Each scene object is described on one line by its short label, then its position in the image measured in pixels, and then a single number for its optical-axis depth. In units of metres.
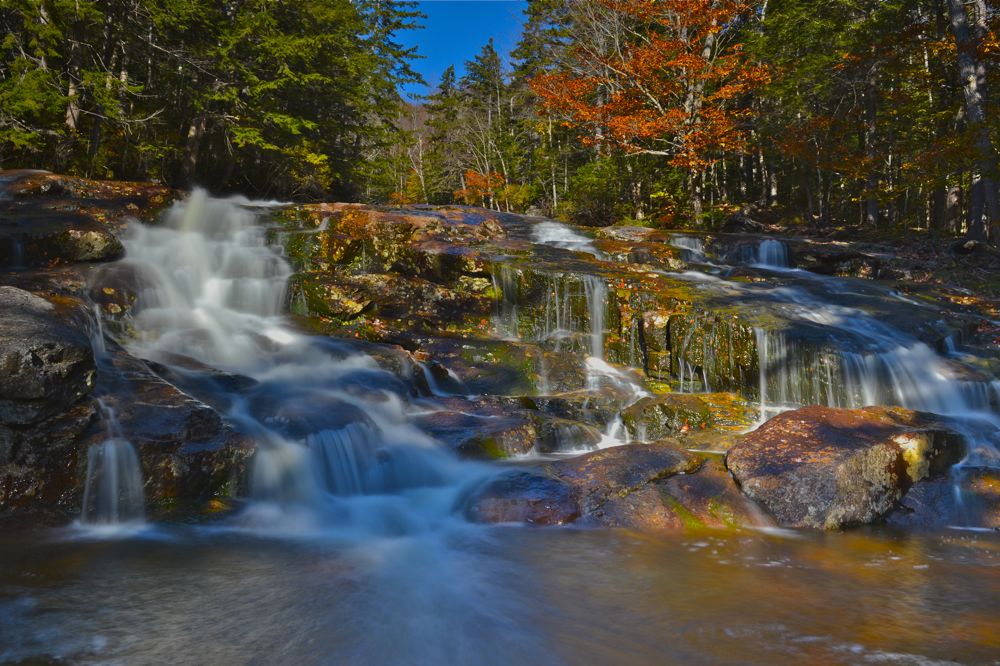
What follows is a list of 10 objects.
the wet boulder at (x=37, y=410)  5.09
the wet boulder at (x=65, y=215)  9.79
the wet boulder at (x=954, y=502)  5.61
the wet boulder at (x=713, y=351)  9.66
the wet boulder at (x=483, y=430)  7.27
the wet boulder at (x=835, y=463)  5.55
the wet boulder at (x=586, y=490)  5.57
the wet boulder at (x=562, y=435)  7.73
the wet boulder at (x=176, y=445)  5.41
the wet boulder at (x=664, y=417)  8.27
